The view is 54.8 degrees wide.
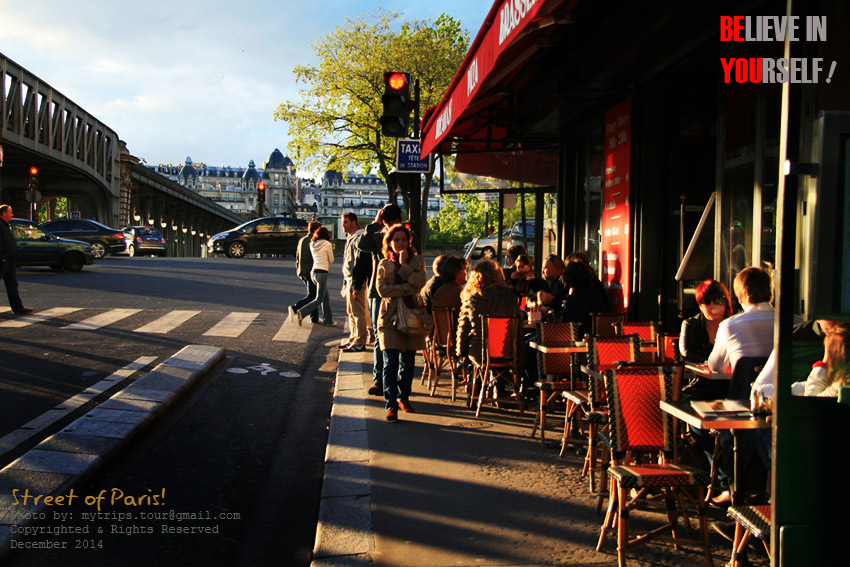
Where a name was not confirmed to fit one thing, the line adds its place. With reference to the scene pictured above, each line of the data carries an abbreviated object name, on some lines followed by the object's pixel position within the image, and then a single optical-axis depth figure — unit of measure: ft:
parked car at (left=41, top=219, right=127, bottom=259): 104.68
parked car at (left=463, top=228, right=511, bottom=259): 61.58
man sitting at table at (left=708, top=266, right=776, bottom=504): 14.19
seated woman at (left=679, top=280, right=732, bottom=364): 17.72
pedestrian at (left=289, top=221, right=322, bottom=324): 42.22
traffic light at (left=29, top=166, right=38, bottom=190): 100.74
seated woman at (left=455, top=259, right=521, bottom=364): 23.44
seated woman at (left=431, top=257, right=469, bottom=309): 26.66
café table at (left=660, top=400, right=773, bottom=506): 10.89
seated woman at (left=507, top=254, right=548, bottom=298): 33.12
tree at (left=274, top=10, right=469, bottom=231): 127.34
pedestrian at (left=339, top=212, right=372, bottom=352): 30.35
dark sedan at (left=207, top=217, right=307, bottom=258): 108.06
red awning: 15.24
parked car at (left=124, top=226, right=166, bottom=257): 128.06
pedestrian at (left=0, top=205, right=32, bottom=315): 41.09
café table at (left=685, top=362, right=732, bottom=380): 15.01
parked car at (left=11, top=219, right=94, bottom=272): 73.10
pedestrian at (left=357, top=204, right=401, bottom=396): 24.86
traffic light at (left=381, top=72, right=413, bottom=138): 31.50
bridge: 110.11
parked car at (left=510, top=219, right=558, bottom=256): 41.68
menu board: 28.40
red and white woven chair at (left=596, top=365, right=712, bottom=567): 12.72
